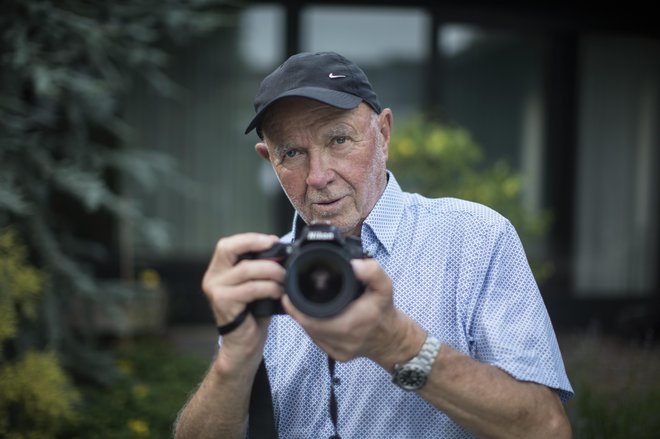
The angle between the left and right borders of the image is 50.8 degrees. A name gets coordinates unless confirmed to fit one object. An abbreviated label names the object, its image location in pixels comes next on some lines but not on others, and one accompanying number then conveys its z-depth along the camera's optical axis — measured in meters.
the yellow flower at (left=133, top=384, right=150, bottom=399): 3.68
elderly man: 1.34
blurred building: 6.32
